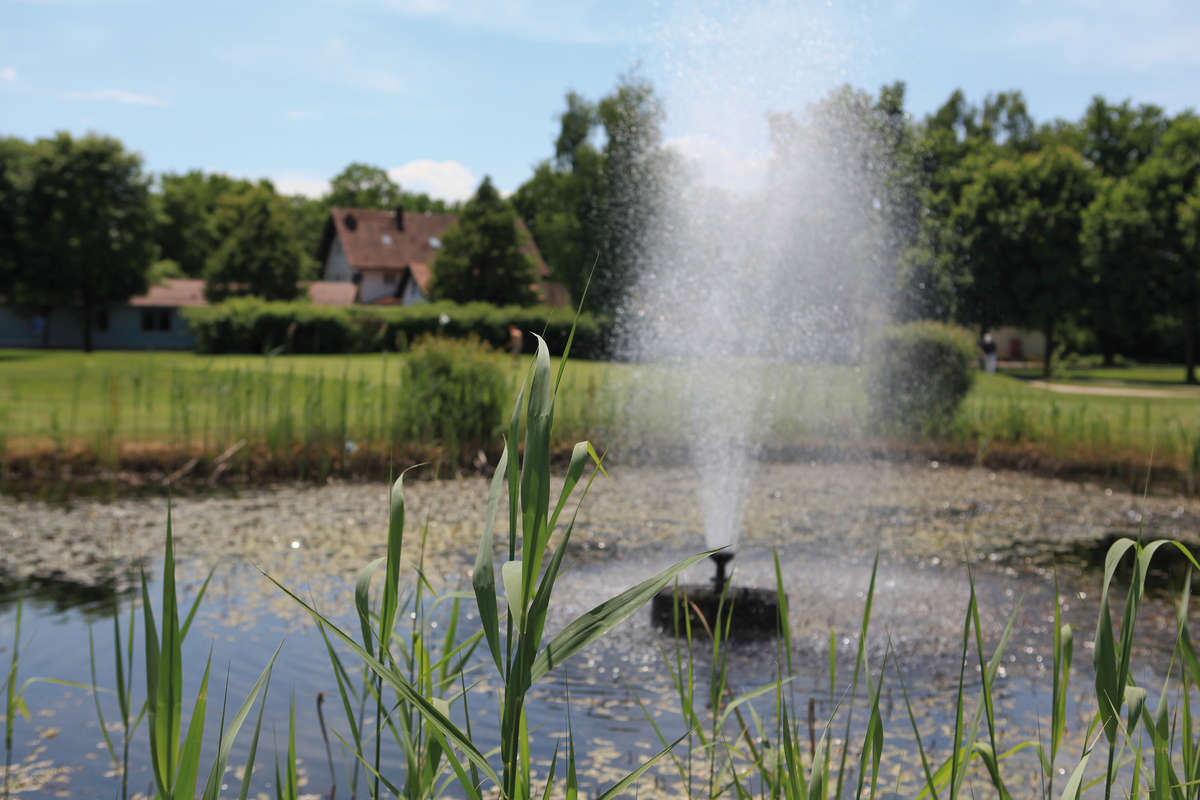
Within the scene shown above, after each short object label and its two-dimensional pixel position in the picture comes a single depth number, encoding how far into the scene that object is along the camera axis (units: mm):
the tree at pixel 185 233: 62469
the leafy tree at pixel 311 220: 79750
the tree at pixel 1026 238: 35250
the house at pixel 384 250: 57531
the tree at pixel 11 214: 39375
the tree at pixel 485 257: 42188
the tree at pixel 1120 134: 44969
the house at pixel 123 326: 43594
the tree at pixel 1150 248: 33500
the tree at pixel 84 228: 39656
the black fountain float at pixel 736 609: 5391
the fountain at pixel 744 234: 9461
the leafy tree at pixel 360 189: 83000
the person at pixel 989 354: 31234
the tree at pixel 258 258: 42812
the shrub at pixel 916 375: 13742
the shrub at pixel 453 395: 10914
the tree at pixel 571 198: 44406
